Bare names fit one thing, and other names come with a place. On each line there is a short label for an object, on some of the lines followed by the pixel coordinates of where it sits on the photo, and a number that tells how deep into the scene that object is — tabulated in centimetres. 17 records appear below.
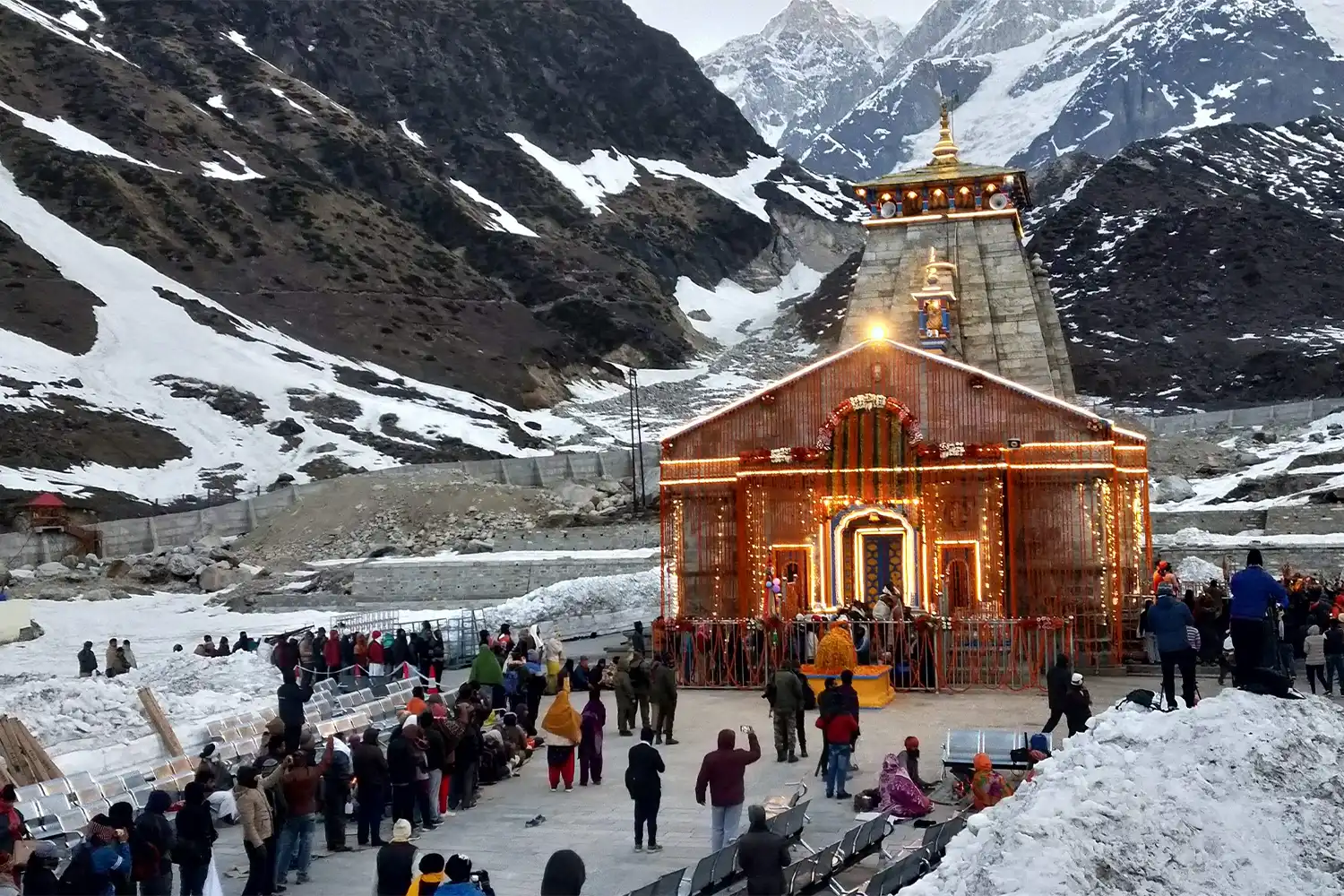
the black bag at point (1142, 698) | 1083
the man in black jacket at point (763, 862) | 912
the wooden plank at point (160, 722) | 1619
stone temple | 2891
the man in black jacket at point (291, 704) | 1550
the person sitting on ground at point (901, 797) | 1272
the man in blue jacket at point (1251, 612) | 1080
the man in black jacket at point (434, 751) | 1331
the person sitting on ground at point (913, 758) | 1318
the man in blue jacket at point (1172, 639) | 1391
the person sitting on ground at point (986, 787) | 1195
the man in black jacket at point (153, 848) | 998
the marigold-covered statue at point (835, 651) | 1853
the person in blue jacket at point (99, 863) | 940
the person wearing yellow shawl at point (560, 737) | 1481
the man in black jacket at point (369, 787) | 1261
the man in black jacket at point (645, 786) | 1202
